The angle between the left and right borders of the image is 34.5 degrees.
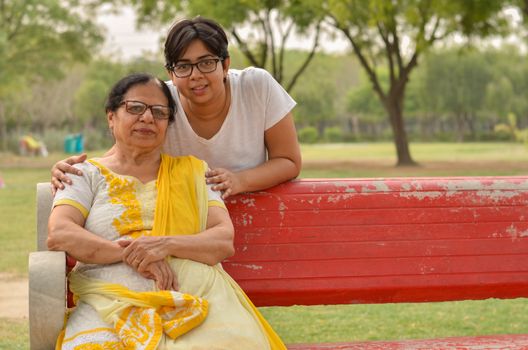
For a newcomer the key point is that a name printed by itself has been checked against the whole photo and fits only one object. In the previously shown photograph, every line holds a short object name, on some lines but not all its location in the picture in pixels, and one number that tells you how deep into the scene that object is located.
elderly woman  2.85
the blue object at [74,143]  44.96
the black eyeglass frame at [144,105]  3.11
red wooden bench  3.53
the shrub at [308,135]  78.31
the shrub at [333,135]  79.19
